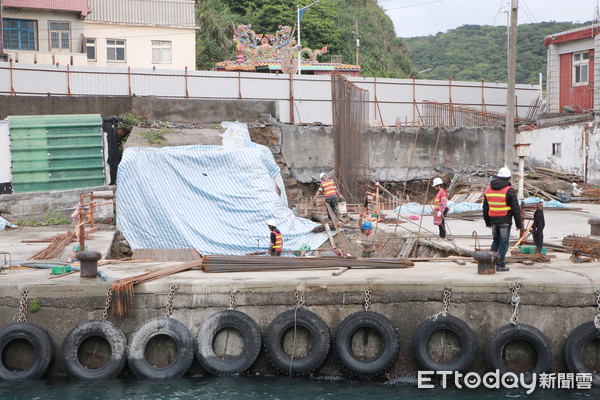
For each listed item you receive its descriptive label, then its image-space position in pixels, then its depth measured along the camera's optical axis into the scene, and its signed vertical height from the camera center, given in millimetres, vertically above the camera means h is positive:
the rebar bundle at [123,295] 9484 -1891
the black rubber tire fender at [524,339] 8859 -2519
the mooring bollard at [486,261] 9625 -1524
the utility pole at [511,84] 20875 +2194
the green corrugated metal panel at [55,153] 19594 +222
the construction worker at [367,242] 14000 -1840
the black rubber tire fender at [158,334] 9305 -2588
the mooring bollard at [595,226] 12436 -1365
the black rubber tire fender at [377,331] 9141 -2543
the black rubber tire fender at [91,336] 9297 -2549
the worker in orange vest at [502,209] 9859 -805
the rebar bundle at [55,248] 12266 -1662
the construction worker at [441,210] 14030 -1157
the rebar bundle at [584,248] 10766 -1528
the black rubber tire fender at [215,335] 9320 -2520
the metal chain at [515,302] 9055 -1978
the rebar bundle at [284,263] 10609 -1688
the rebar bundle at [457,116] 27797 +1568
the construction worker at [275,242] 12688 -1596
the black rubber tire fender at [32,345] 9234 -2528
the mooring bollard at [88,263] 9773 -1509
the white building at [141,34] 31750 +5969
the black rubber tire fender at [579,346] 8805 -2515
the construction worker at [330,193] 17922 -969
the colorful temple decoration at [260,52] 34250 +5379
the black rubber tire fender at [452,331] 9039 -2519
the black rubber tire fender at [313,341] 9289 -2540
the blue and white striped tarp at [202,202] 15484 -1050
